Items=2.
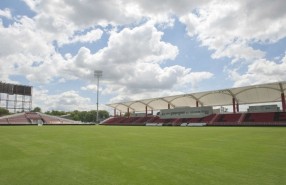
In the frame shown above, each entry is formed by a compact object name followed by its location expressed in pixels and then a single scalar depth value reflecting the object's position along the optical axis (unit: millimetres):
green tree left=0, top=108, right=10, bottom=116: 87195
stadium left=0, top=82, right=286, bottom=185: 4976
